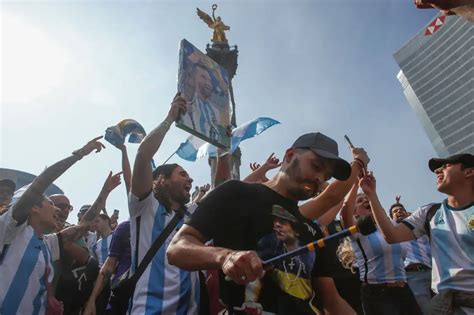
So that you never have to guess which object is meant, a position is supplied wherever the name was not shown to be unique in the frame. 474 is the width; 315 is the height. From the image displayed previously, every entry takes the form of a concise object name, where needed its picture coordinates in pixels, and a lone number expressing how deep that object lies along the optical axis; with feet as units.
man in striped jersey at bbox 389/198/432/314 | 19.98
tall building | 269.44
